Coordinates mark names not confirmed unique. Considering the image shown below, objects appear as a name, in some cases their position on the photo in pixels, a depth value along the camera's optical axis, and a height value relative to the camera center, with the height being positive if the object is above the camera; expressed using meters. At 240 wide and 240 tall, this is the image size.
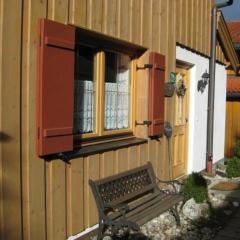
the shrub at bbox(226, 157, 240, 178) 6.47 -1.18
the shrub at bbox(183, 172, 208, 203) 4.64 -1.15
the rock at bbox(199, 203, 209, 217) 4.53 -1.40
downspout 6.48 +0.29
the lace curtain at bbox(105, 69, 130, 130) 4.06 +0.09
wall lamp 6.23 +0.53
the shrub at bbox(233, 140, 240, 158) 7.34 -0.90
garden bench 3.40 -1.09
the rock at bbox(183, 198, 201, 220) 4.44 -1.38
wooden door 5.55 -0.28
